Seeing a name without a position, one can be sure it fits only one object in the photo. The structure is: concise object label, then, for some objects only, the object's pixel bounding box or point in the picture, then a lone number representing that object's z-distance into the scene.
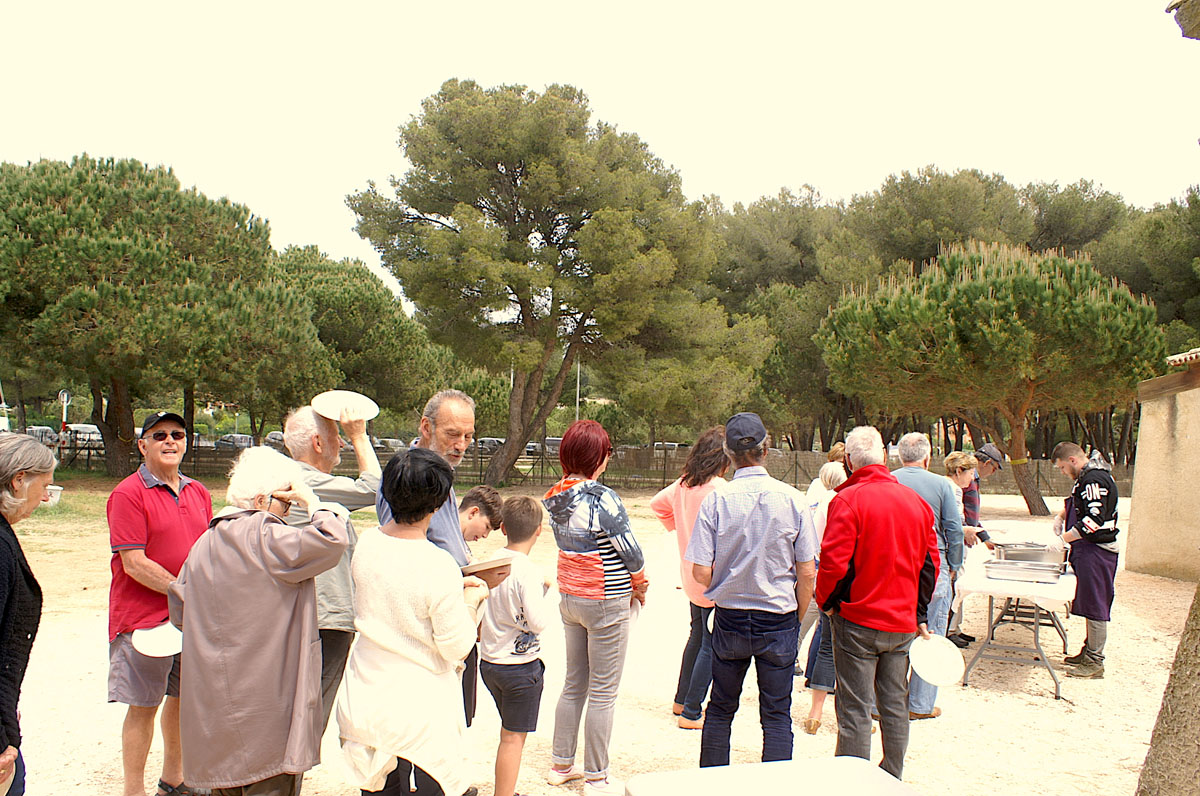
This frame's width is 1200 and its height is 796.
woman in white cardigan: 2.43
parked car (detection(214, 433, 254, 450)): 42.16
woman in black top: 2.17
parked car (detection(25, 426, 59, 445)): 30.59
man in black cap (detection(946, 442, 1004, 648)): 6.58
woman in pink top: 4.62
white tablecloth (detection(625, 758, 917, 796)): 1.69
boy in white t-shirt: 3.20
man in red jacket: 3.51
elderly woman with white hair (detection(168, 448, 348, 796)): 2.42
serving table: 5.43
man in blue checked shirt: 3.39
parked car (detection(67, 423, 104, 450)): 42.25
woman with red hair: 3.52
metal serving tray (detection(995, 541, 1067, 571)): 5.87
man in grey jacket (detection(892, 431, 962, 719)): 4.87
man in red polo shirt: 3.24
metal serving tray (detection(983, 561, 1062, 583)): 5.63
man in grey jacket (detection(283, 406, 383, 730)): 2.85
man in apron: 5.91
